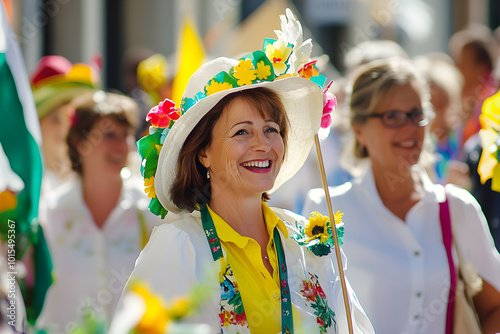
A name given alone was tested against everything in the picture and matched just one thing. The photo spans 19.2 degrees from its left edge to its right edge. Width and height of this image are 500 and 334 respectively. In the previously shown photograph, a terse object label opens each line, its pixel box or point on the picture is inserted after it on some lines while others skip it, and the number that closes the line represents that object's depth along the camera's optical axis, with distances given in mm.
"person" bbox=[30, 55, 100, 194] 10563
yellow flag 9146
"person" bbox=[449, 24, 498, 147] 14194
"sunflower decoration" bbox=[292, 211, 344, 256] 5648
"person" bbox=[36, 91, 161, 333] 8674
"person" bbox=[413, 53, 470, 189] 11631
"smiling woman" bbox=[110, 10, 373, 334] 5255
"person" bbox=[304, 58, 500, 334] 6737
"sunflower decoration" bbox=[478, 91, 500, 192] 6824
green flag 7021
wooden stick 5397
